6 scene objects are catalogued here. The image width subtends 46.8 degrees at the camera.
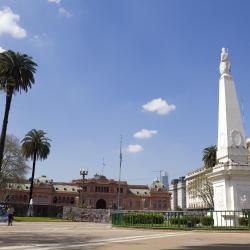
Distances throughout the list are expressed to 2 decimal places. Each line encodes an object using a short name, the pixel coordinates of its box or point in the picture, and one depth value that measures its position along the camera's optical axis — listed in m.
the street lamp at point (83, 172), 45.41
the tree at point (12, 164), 42.23
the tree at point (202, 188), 38.37
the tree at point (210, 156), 47.34
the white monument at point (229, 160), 17.25
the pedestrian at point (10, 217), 23.04
